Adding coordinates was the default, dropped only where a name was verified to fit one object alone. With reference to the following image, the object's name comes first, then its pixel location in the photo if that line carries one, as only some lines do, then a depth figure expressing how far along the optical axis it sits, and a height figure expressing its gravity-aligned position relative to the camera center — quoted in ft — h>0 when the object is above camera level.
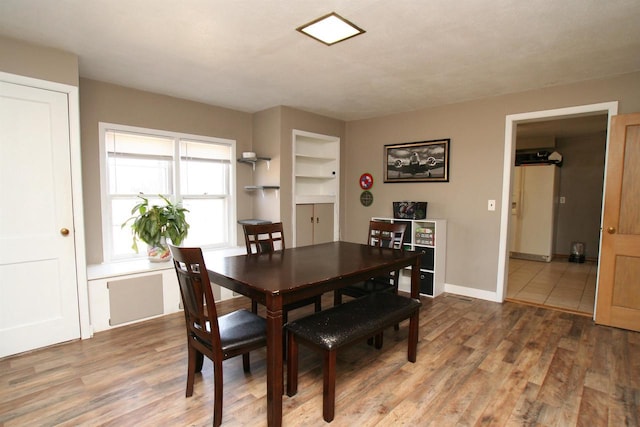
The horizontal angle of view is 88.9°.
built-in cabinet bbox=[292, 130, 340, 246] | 14.78 +0.39
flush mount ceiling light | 6.87 +3.68
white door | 8.15 -0.79
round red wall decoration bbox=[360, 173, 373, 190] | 16.12 +0.70
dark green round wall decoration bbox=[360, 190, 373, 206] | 16.20 -0.15
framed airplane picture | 13.79 +1.52
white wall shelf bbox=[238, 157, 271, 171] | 13.98 +1.49
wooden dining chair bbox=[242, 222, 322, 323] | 9.53 -1.37
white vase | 11.26 -2.03
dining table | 5.57 -1.63
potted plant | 10.98 -1.14
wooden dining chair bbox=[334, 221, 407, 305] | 9.72 -2.00
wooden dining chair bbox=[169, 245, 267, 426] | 5.56 -2.64
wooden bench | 6.01 -2.68
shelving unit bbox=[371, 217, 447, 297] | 13.19 -2.12
